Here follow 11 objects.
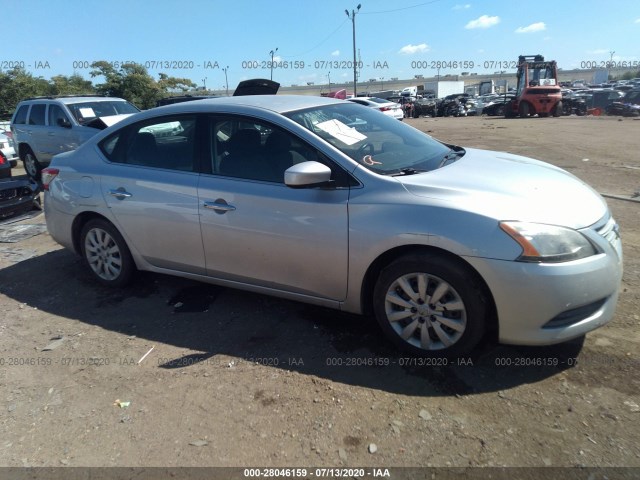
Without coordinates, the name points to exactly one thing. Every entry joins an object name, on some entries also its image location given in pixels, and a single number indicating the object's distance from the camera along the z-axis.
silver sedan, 2.78
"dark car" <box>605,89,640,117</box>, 28.39
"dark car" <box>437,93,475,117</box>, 35.97
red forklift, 28.03
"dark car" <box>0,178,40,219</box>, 7.02
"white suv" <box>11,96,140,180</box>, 9.96
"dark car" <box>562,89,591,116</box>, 30.41
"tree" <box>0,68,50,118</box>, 29.58
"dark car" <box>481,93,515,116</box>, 32.94
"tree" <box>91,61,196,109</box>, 33.66
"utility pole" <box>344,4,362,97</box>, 45.81
